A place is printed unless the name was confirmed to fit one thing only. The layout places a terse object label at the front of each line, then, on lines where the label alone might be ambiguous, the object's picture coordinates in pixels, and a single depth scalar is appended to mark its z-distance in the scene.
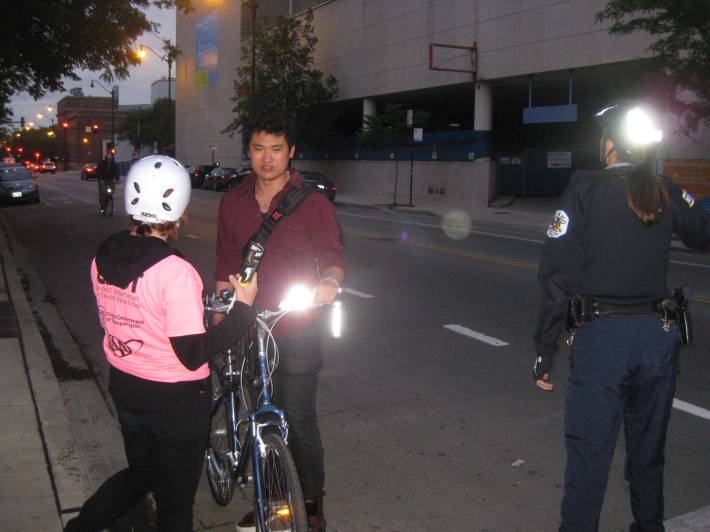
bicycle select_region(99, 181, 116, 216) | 22.16
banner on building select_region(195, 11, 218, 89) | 57.78
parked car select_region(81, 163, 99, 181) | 59.85
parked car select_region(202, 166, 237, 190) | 42.66
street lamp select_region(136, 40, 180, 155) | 18.12
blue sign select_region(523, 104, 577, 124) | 27.81
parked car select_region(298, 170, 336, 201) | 31.59
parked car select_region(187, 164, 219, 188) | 48.81
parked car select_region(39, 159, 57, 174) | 91.56
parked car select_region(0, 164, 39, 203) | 27.67
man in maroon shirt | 3.33
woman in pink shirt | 2.59
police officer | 2.90
